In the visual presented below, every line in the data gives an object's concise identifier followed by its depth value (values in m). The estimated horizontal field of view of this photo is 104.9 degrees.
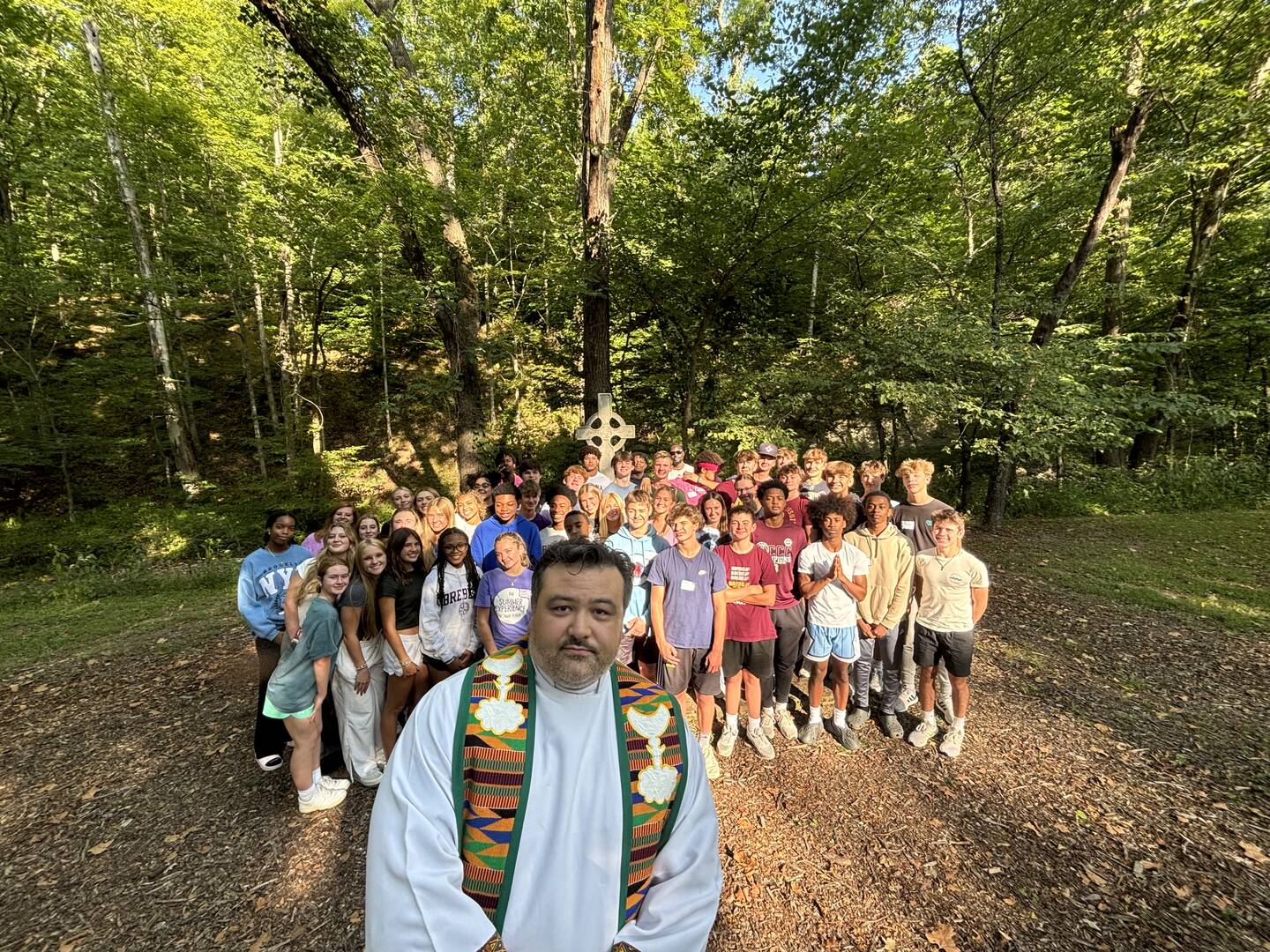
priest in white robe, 1.24
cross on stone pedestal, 7.55
